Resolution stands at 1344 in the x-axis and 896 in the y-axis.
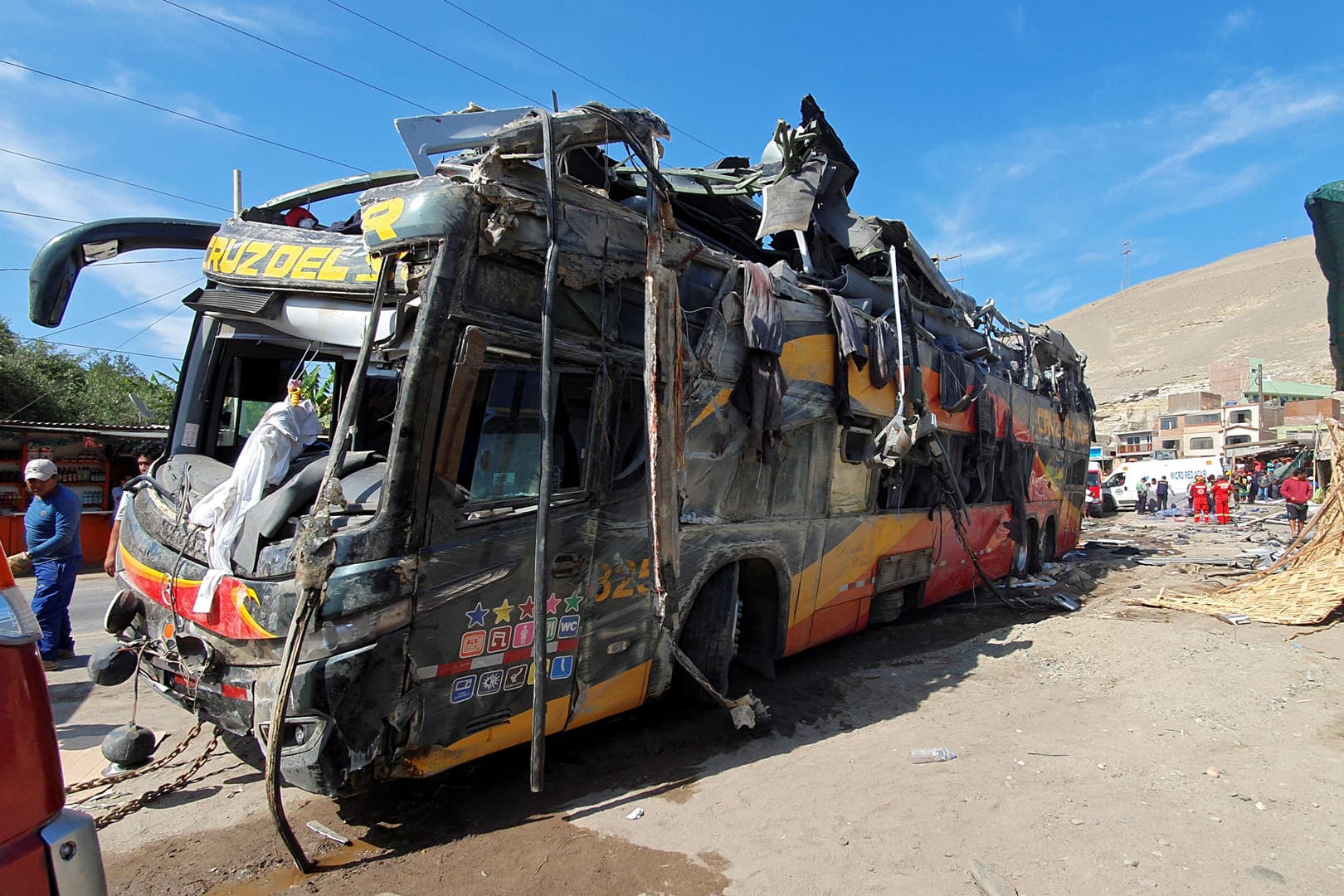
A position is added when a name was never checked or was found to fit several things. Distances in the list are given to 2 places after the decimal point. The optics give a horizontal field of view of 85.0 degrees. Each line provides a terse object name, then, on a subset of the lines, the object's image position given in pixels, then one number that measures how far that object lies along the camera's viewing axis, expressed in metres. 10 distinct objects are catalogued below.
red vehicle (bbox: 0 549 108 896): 1.52
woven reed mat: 8.12
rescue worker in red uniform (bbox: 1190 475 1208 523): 26.30
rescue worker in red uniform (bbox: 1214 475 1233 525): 24.11
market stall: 12.91
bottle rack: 13.09
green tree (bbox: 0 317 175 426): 20.84
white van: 33.14
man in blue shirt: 6.68
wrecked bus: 3.35
